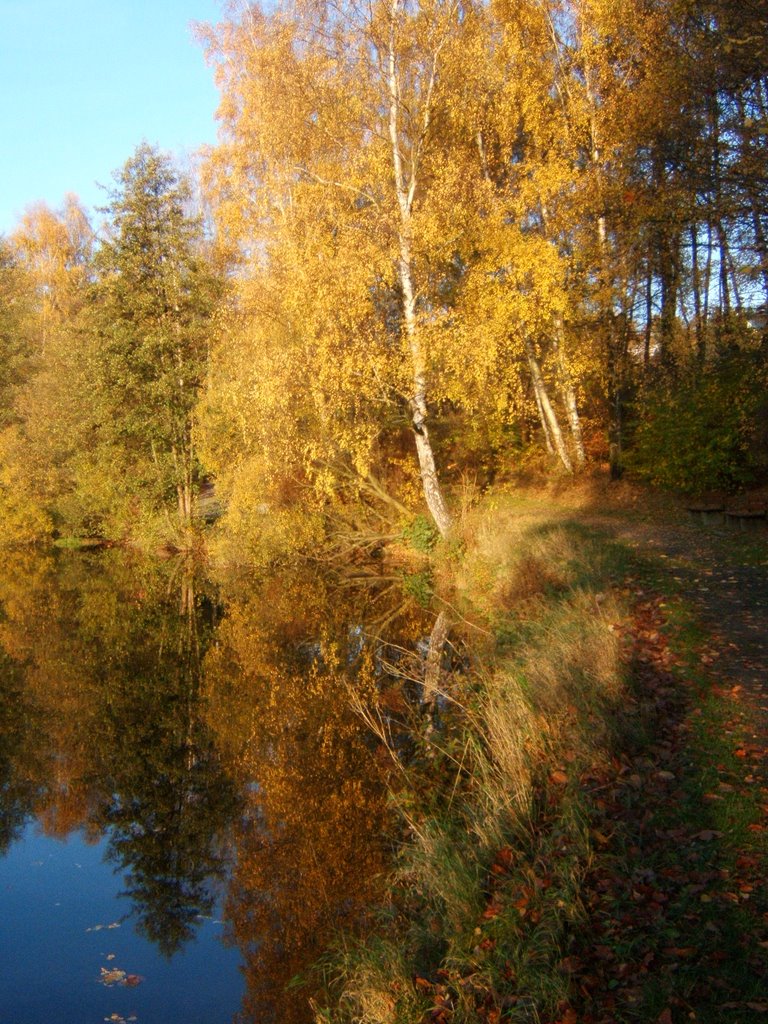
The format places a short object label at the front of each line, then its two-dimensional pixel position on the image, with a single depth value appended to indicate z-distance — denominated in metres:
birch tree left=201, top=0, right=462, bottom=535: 14.91
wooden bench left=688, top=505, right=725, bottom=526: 14.54
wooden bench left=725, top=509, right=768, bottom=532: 13.43
